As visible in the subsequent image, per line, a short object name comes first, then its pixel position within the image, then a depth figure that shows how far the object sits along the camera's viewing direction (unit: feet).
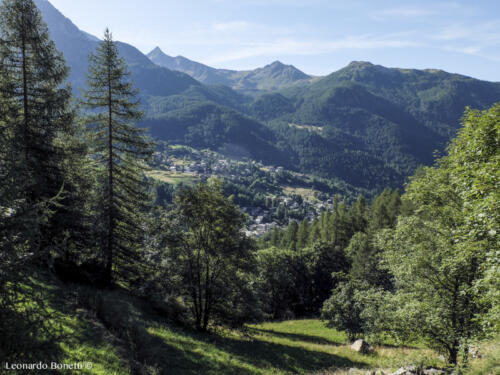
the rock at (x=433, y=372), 39.58
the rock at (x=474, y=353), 45.56
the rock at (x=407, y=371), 39.40
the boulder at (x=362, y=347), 74.82
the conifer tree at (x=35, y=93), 57.52
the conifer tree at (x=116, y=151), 66.59
